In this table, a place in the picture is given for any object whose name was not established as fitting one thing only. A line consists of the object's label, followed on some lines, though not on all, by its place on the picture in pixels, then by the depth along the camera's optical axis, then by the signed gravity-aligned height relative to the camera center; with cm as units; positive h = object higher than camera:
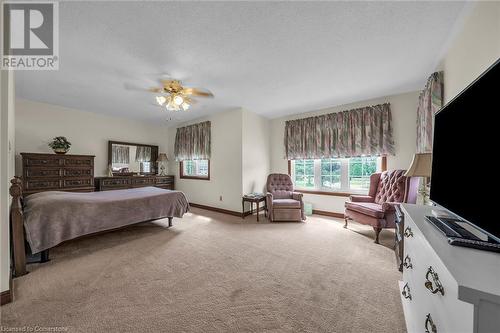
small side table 400 -74
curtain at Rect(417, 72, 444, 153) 235 +81
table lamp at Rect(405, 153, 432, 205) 206 +0
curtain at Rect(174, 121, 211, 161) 493 +64
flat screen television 80 +7
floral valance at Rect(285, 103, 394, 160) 351 +67
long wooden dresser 445 -48
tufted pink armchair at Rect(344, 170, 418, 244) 273 -55
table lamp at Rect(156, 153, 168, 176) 564 +7
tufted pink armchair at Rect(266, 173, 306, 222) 374 -80
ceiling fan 272 +107
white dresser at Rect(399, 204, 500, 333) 52 -42
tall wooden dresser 344 -18
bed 191 -66
